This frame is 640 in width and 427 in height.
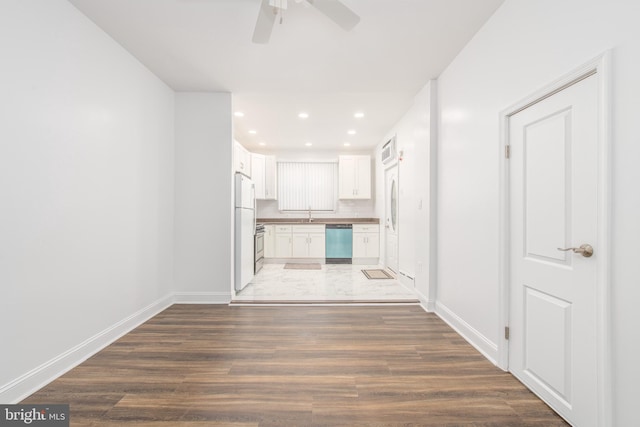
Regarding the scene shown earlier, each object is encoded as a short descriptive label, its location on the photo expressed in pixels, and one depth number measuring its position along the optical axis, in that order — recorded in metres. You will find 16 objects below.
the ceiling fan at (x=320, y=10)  1.90
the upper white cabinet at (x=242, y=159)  4.71
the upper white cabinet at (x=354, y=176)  6.74
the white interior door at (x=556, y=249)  1.41
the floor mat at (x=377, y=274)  5.06
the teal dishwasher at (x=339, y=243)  6.54
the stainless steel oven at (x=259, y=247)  5.13
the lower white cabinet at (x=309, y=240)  6.53
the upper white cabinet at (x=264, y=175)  6.30
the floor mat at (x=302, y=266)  5.95
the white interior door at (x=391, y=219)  5.15
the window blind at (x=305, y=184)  7.09
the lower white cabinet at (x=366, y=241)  6.49
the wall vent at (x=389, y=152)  5.07
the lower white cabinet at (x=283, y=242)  6.50
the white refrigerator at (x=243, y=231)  3.85
